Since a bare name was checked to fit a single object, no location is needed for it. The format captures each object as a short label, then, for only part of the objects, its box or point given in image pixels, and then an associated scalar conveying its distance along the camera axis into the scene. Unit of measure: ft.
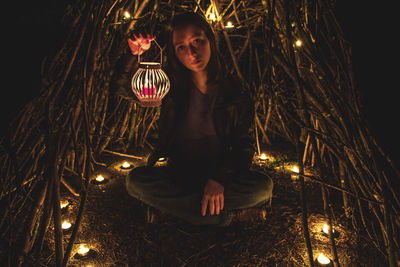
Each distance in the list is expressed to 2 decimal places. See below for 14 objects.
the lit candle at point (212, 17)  7.61
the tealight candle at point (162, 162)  9.02
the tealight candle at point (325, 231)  5.85
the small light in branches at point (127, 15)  7.15
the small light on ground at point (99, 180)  7.88
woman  5.60
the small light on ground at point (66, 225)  6.01
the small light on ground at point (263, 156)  9.35
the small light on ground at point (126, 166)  8.74
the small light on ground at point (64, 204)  6.69
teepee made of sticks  4.30
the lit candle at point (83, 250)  5.32
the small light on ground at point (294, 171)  8.21
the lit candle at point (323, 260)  5.08
